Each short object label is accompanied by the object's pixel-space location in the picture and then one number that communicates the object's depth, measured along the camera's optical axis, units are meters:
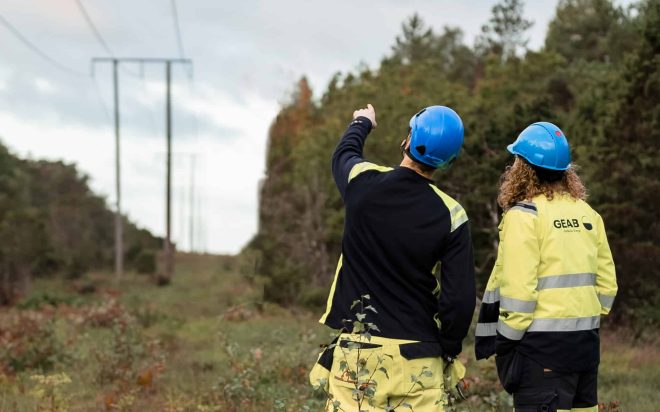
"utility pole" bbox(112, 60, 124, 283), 43.41
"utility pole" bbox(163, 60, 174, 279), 44.34
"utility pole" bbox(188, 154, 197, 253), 92.15
